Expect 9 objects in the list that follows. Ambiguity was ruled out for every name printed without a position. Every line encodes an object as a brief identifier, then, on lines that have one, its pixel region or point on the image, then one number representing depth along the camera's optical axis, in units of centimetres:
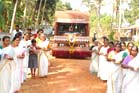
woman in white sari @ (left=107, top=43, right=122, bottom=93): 448
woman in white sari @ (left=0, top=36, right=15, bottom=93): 399
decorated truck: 1021
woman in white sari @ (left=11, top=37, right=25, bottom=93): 449
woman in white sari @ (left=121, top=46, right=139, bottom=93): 386
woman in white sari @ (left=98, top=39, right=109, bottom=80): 610
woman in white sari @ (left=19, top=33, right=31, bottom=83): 546
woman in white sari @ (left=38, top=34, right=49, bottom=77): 631
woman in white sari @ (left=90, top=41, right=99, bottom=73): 704
